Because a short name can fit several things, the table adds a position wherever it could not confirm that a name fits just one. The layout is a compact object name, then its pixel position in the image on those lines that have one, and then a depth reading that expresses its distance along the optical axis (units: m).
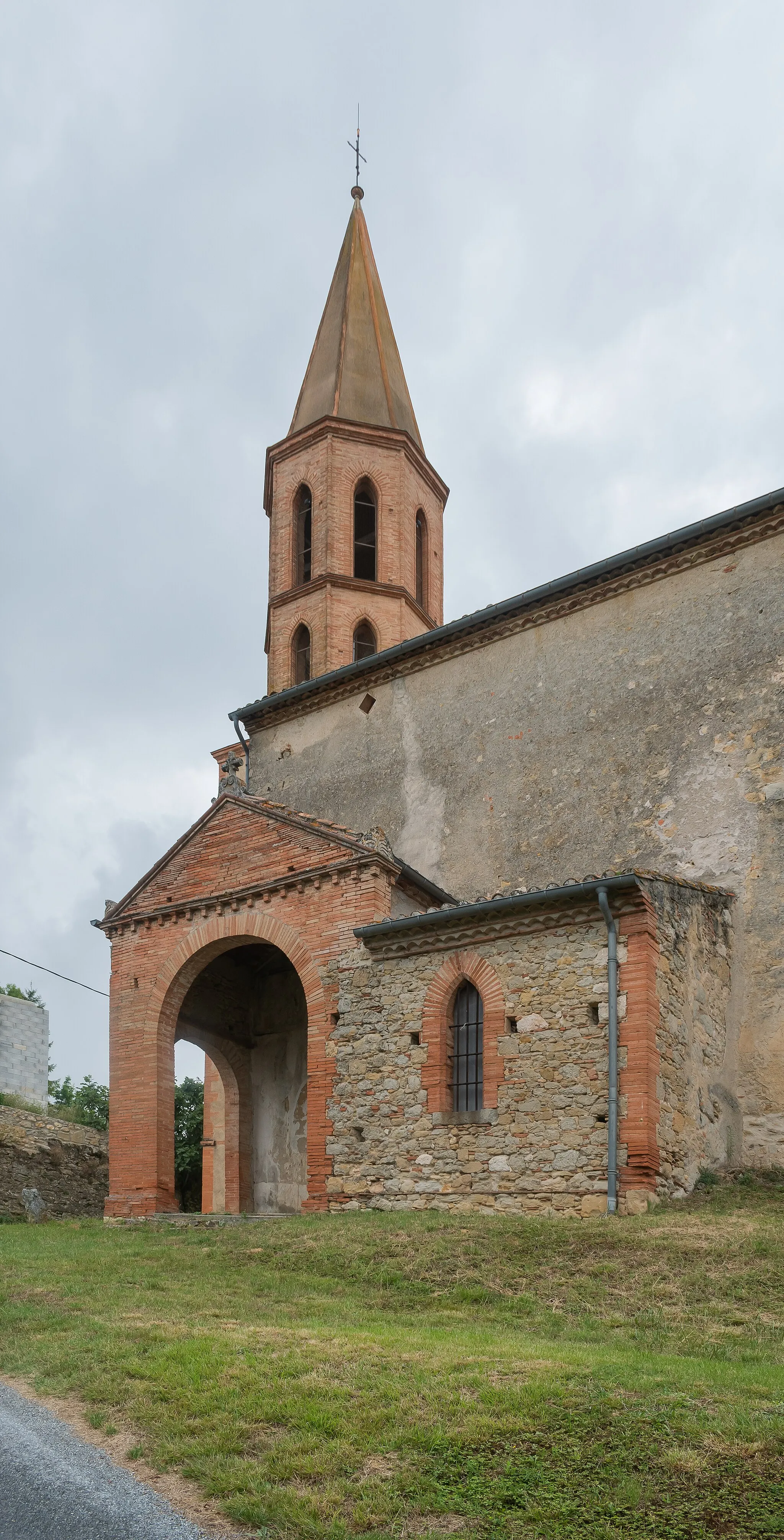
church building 13.79
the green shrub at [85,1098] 35.09
